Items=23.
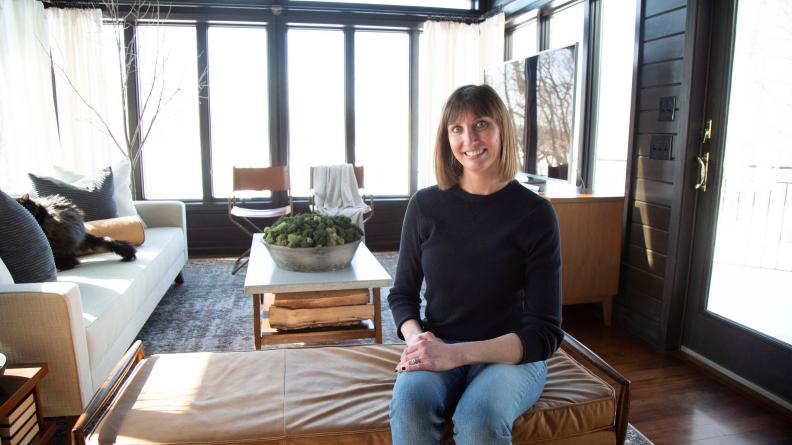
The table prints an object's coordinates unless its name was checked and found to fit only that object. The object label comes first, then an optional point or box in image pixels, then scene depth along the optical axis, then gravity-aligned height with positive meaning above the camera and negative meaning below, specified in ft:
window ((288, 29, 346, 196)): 16.92 +1.18
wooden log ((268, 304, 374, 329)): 7.91 -2.56
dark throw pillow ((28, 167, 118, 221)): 10.03 -1.02
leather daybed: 4.30 -2.25
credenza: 10.05 -1.95
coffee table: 7.63 -2.05
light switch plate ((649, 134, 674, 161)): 8.85 -0.07
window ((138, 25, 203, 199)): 16.08 +0.85
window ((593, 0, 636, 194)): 10.91 +1.01
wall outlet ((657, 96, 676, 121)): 8.70 +0.54
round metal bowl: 8.02 -1.74
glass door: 7.35 -0.88
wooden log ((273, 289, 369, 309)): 7.93 -2.32
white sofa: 5.89 -2.22
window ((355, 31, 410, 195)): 17.37 +0.98
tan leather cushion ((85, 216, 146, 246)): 10.25 -1.71
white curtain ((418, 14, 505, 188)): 16.60 +2.32
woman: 4.18 -1.23
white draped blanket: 15.37 -1.38
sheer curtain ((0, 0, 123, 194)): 14.46 +1.27
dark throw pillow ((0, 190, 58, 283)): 6.70 -1.34
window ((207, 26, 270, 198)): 16.53 +1.19
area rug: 9.50 -3.51
